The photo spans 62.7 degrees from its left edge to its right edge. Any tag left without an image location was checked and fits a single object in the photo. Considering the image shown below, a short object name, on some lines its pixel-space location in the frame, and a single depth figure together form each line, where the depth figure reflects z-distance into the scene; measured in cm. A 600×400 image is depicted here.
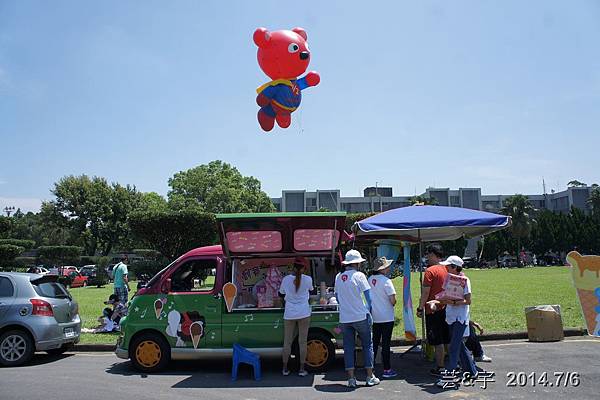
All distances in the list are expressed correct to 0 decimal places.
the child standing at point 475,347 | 827
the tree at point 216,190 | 4653
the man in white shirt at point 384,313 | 753
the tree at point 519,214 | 6769
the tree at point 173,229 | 2692
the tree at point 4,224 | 3562
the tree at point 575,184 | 10194
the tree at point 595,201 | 7988
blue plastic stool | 761
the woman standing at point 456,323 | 688
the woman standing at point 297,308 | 766
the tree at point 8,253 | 3075
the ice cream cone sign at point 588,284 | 748
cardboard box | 988
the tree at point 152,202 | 4569
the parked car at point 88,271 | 4014
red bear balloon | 1220
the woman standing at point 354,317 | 714
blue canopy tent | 819
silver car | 885
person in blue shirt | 1361
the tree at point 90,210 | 5188
